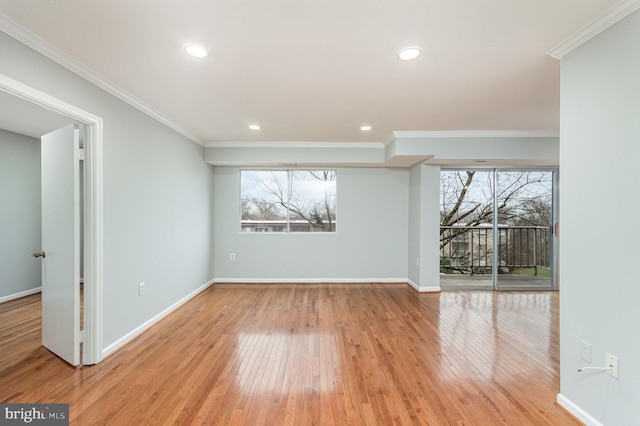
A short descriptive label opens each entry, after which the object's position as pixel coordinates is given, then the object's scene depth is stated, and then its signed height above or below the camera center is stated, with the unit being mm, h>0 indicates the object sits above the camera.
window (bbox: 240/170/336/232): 5027 +210
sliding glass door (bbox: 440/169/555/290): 4648 -130
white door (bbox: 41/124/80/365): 2258 -261
